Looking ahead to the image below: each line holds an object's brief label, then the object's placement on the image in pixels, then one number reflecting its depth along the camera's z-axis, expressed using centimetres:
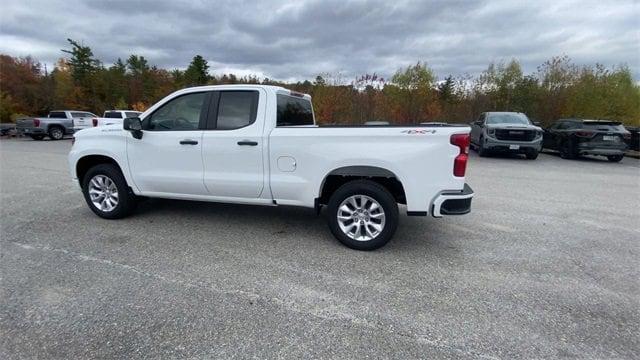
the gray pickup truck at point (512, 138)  1260
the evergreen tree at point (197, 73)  4981
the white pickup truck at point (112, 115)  1940
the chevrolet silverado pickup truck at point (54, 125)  2150
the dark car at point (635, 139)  1533
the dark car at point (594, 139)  1236
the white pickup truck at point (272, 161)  385
